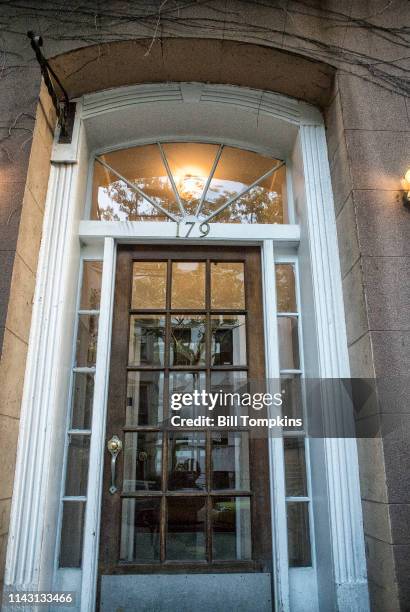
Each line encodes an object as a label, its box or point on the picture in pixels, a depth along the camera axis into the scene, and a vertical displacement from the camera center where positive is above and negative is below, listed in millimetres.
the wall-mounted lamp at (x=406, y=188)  2568 +1506
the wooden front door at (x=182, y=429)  2635 +161
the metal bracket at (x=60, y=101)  2809 +2360
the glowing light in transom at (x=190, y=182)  3408 +2060
